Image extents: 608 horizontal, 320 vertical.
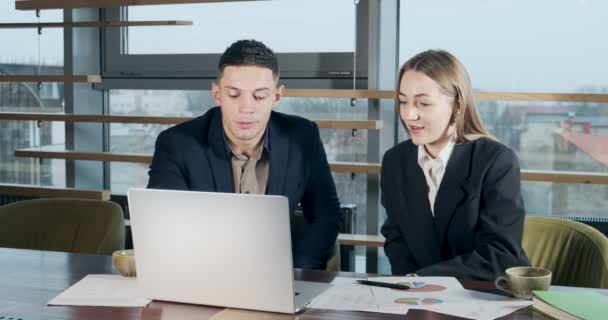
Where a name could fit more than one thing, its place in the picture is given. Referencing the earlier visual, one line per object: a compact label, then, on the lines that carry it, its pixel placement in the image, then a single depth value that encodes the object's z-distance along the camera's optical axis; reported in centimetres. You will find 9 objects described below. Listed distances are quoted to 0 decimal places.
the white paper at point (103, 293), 170
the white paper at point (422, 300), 161
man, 231
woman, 215
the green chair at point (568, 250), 219
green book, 154
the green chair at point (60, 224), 262
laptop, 153
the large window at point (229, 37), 369
